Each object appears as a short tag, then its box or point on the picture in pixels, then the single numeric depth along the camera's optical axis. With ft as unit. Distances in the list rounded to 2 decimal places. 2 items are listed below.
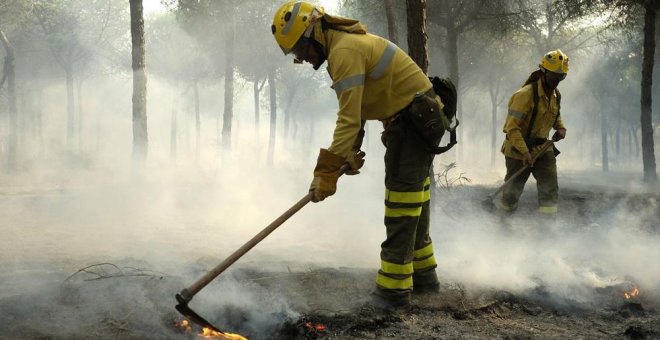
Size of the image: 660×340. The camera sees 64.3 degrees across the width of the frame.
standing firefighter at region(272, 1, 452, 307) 10.59
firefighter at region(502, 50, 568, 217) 18.01
